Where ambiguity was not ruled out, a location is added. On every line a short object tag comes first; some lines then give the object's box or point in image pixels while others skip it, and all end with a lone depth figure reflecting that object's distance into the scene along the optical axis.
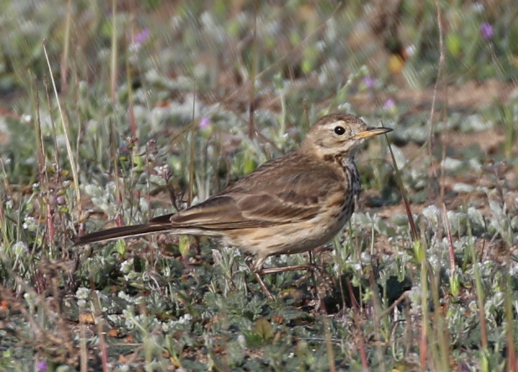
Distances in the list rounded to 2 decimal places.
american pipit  11.16
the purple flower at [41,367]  9.07
